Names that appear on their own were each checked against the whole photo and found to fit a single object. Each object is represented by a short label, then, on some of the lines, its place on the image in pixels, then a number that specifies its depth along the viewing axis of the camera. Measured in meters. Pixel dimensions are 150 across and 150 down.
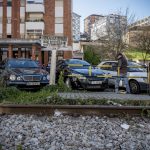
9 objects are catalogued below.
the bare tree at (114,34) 24.34
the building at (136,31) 24.87
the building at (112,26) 25.48
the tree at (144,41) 23.97
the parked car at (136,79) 7.66
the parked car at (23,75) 7.05
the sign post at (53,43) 7.30
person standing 7.68
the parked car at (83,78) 7.58
